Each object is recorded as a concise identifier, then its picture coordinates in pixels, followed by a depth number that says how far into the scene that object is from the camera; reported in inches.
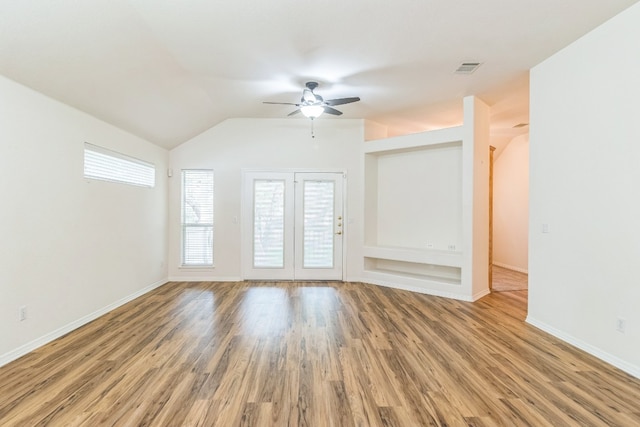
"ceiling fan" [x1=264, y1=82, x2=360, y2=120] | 145.7
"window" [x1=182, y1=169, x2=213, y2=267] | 218.1
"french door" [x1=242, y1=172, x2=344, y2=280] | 220.2
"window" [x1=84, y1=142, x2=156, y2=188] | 141.4
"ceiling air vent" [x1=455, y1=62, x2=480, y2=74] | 136.4
